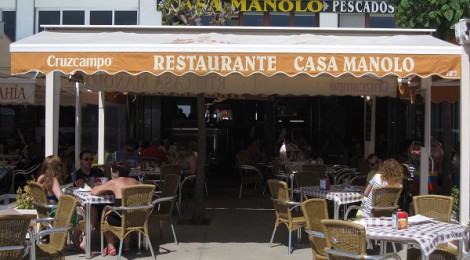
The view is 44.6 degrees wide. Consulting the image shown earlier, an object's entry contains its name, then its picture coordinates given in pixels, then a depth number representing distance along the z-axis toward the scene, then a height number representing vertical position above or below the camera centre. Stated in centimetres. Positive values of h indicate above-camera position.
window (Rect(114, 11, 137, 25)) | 1927 +374
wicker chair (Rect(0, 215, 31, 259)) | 470 -88
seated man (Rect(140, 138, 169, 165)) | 1303 -57
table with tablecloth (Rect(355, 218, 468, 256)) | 482 -90
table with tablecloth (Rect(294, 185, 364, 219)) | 753 -86
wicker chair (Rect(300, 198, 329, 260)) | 539 -90
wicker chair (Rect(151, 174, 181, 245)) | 762 -94
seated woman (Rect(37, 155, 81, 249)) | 700 -62
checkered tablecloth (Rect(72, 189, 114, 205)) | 697 -86
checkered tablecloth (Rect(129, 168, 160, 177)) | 1062 -82
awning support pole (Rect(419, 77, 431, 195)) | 823 -14
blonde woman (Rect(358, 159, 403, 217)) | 717 -60
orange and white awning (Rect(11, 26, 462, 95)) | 680 +86
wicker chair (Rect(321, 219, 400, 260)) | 447 -88
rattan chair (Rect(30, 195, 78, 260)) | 525 -98
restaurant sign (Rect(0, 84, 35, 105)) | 1073 +66
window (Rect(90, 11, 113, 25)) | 1928 +372
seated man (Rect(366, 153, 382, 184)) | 860 -49
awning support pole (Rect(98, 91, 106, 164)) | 1191 +7
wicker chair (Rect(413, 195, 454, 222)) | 619 -83
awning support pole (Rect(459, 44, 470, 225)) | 671 +20
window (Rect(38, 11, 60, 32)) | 1927 +374
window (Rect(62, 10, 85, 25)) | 1928 +375
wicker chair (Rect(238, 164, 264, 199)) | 1248 -104
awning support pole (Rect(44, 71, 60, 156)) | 777 +14
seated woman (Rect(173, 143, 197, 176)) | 1108 -62
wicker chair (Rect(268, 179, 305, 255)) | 726 -100
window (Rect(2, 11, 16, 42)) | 1894 +349
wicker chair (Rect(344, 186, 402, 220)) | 700 -87
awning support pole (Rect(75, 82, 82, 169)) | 1085 +6
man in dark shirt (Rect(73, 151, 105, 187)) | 821 -64
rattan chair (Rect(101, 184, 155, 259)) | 670 -98
